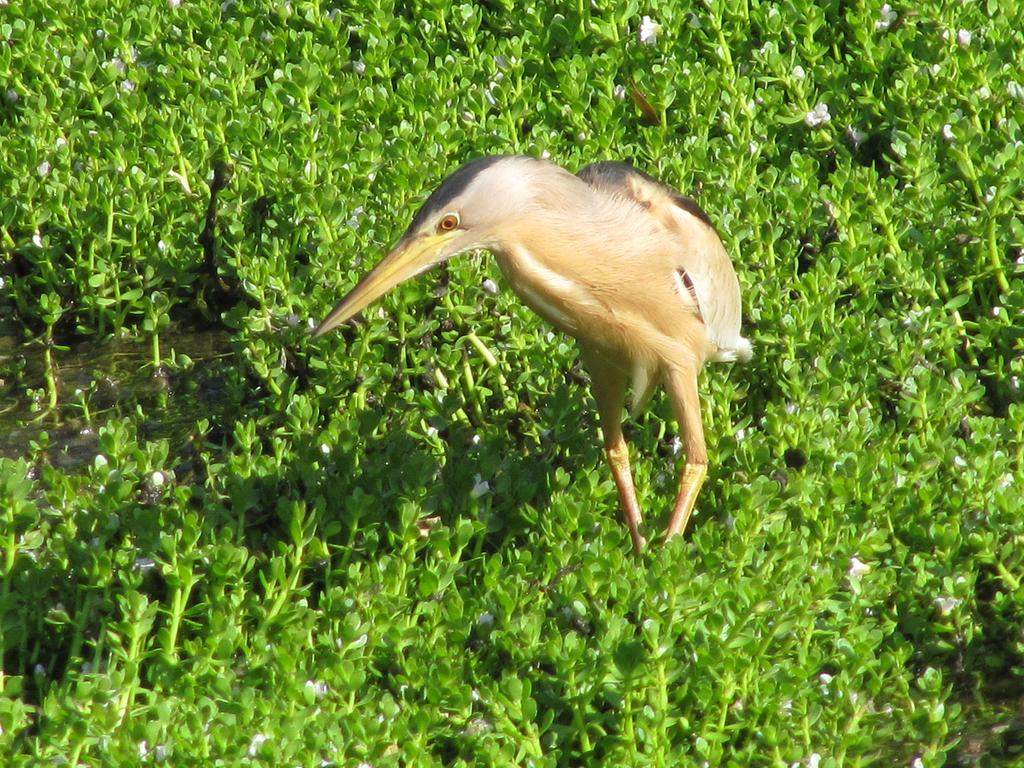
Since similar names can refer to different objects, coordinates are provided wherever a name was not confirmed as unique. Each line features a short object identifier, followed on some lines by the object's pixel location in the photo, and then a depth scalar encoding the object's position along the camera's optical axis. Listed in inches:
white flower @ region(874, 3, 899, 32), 524.1
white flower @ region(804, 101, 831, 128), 504.7
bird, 330.3
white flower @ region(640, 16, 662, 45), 537.6
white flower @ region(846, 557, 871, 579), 353.7
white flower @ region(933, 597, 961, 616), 337.1
